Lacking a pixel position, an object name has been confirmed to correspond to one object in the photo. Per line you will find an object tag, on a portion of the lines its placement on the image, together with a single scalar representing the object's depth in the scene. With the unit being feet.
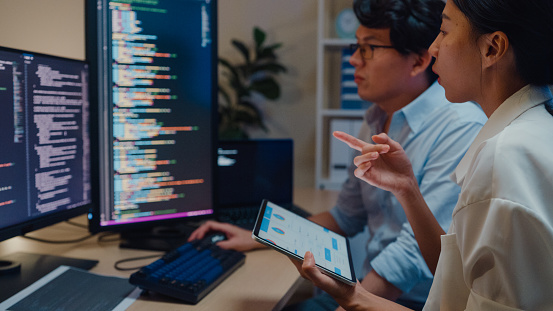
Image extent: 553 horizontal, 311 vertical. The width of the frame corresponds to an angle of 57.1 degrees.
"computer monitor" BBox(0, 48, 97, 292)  3.31
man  4.09
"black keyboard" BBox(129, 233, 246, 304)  3.24
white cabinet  8.77
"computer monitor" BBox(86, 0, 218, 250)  4.09
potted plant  9.86
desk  3.24
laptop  5.63
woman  2.25
